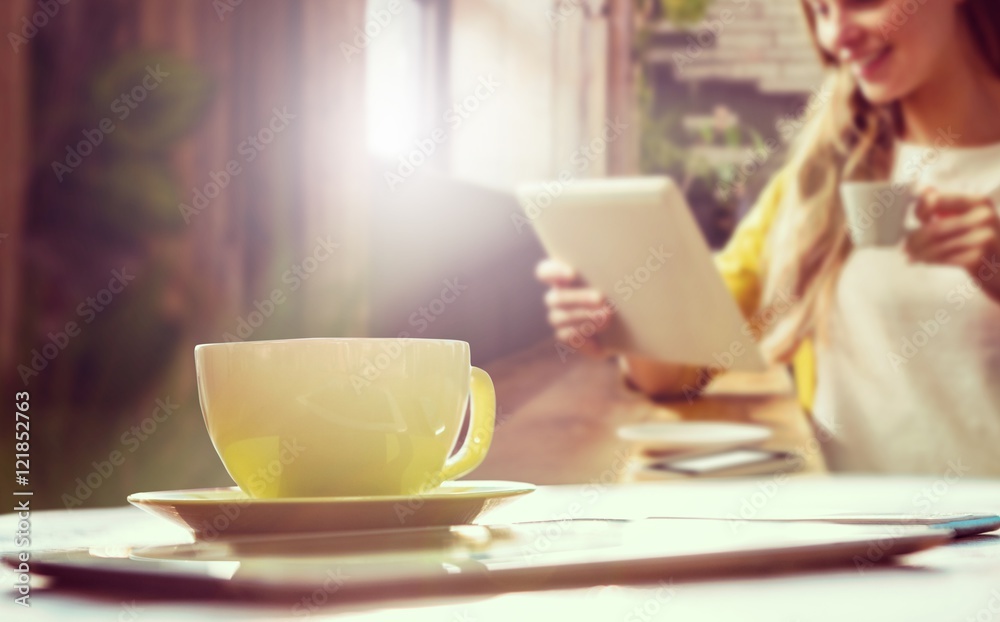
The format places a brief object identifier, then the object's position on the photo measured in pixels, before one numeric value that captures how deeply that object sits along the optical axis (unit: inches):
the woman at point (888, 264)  83.1
